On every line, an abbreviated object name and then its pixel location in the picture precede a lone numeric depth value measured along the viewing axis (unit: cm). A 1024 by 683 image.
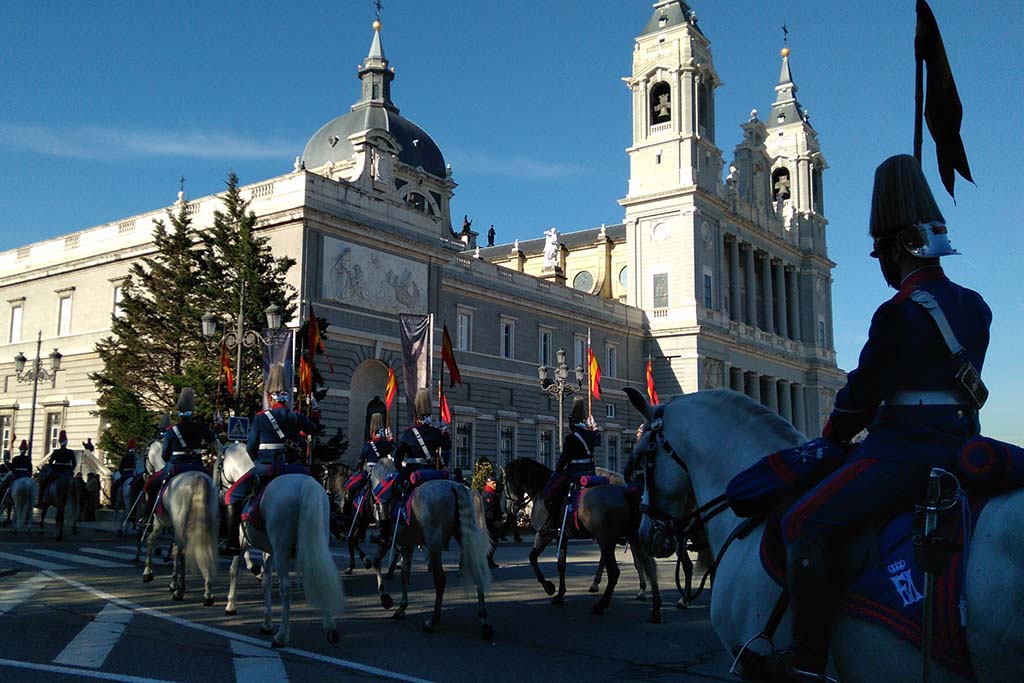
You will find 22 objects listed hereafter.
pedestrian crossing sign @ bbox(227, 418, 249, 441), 1317
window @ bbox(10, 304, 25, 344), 4072
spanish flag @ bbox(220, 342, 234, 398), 2534
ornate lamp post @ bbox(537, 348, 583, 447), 2819
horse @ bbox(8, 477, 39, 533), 2064
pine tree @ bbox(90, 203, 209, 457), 2873
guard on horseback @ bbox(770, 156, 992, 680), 354
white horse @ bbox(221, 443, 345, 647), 823
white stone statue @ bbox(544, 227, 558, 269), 6229
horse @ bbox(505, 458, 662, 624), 1099
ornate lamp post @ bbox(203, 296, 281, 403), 2055
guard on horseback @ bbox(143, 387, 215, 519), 1217
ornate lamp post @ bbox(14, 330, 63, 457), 3072
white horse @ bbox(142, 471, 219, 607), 1079
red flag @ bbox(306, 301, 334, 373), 2308
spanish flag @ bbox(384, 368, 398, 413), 2886
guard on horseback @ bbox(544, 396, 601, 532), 1243
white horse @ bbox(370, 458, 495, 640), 972
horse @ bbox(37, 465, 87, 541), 2025
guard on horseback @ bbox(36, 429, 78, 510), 2064
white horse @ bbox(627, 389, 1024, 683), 314
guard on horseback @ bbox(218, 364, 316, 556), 974
